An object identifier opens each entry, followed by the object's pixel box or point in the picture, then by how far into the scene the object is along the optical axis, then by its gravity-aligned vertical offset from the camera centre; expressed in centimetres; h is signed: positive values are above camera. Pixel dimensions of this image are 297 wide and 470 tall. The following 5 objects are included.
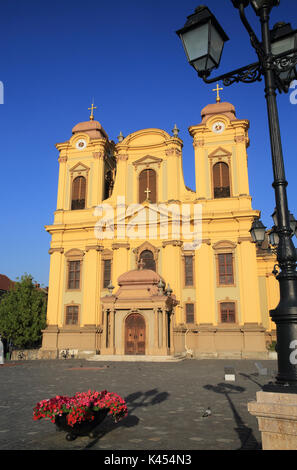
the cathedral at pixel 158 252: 2966 +696
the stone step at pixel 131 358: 2681 -182
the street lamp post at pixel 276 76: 438 +368
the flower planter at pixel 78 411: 652 -136
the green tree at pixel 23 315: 3378 +160
